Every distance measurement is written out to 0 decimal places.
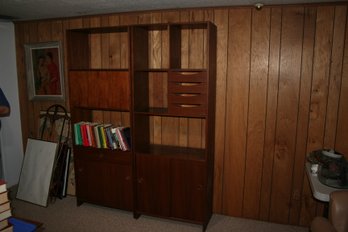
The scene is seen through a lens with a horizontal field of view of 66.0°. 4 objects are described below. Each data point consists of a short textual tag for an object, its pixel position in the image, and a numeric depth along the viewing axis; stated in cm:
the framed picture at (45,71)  331
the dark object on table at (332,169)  200
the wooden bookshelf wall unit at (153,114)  252
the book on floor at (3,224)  139
